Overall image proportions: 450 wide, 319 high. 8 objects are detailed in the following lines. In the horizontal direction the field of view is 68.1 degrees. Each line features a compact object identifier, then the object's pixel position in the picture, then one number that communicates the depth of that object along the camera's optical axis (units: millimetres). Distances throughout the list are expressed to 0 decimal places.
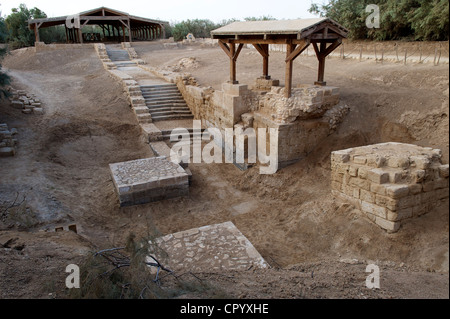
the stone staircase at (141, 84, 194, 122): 12836
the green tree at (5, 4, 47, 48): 25578
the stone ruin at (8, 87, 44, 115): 12062
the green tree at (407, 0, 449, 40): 12328
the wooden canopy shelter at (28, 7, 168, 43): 22234
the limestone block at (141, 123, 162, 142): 11000
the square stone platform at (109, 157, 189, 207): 7668
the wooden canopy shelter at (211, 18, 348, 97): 7740
